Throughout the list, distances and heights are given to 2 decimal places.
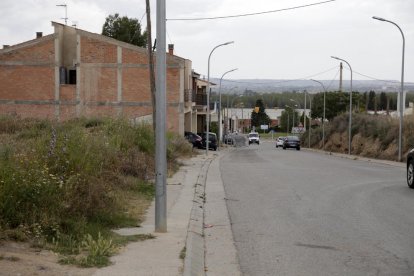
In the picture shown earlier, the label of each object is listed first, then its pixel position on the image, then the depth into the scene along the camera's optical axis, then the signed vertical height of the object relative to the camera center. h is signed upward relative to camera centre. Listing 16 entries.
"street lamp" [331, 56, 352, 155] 47.69 -1.32
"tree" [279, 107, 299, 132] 137.95 -2.12
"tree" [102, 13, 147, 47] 63.59 +8.76
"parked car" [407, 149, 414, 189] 16.34 -1.71
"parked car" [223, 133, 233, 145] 81.21 -4.41
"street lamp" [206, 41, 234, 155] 45.66 +3.48
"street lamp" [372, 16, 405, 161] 32.34 +0.99
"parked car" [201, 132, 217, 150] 54.69 -3.12
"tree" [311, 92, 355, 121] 75.44 +0.78
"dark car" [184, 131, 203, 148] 48.62 -2.52
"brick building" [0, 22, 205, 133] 44.34 +2.29
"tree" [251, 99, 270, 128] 158.06 -2.78
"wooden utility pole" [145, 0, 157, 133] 22.36 +2.64
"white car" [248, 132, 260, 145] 94.31 -4.97
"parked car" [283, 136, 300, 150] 65.31 -3.87
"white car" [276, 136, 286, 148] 77.32 -4.59
